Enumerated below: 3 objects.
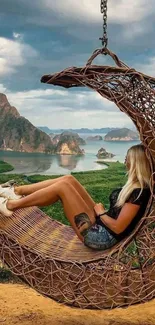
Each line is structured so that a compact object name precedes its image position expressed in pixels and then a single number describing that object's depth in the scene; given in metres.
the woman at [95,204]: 2.86
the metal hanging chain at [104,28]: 3.01
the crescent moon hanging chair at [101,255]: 2.74
